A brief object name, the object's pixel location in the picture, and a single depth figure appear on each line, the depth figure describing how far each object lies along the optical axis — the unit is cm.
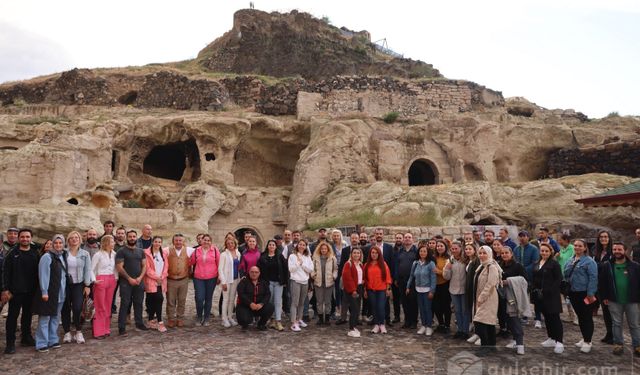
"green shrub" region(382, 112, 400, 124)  1888
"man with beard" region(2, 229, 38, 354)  603
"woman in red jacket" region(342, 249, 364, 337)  718
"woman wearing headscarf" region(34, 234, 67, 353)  611
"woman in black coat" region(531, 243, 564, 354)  602
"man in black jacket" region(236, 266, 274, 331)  723
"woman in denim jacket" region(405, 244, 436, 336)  711
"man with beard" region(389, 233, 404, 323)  787
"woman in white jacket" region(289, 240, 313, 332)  745
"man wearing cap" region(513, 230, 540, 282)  752
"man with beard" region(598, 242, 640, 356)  594
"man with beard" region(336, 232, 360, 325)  756
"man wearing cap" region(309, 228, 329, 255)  796
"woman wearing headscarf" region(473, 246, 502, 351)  599
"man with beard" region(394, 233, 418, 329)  750
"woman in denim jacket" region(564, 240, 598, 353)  614
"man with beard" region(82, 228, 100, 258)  748
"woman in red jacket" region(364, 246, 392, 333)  723
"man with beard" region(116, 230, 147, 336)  702
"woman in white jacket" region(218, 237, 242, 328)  762
